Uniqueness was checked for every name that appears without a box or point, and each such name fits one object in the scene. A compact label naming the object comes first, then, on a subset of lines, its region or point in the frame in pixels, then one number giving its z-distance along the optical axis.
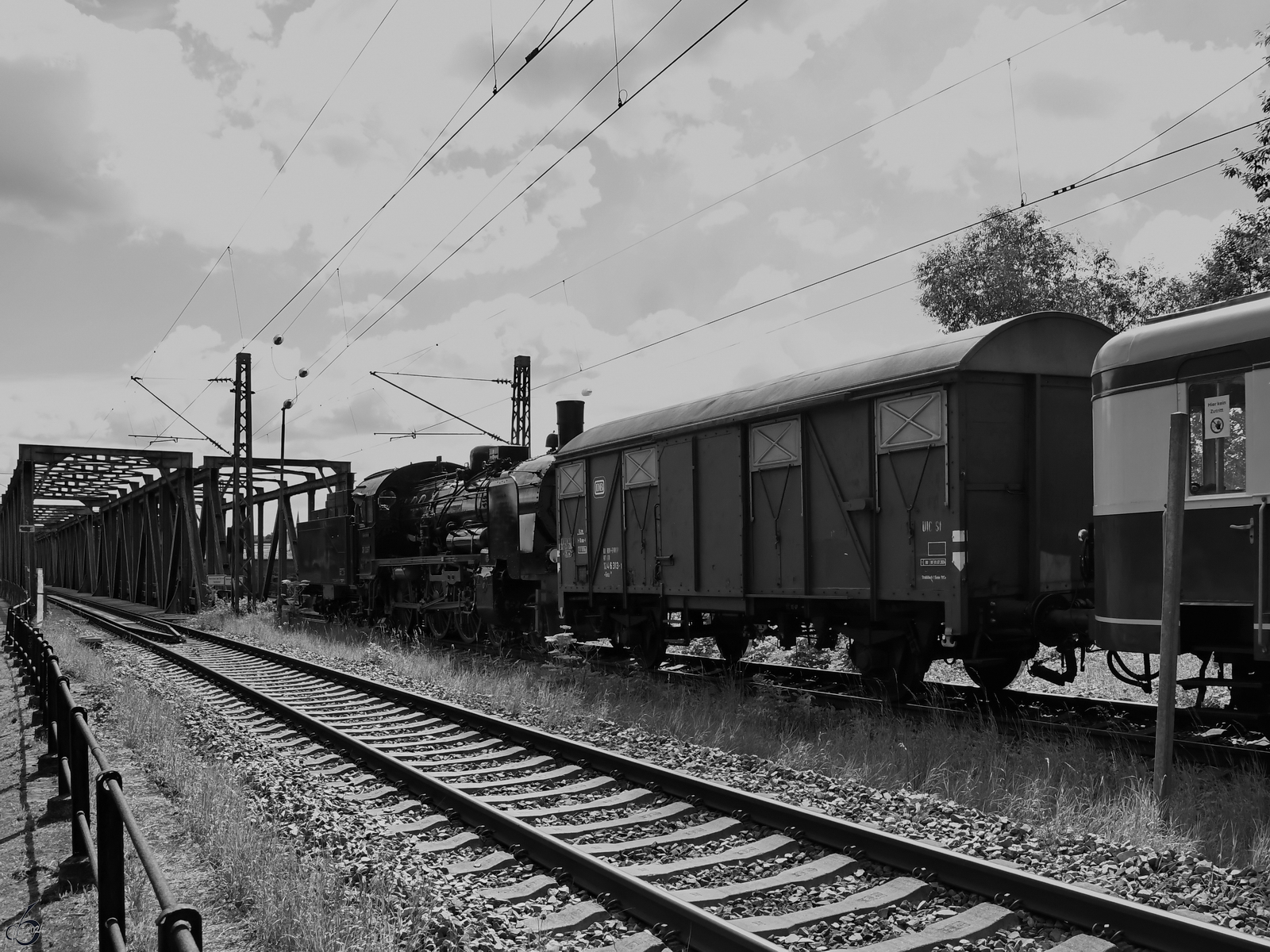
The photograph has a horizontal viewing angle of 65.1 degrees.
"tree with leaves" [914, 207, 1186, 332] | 25.39
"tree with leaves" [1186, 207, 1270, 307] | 16.31
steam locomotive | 17.69
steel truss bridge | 29.78
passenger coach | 6.77
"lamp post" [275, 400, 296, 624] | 29.20
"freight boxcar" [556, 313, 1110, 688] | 9.23
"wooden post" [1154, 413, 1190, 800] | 6.36
